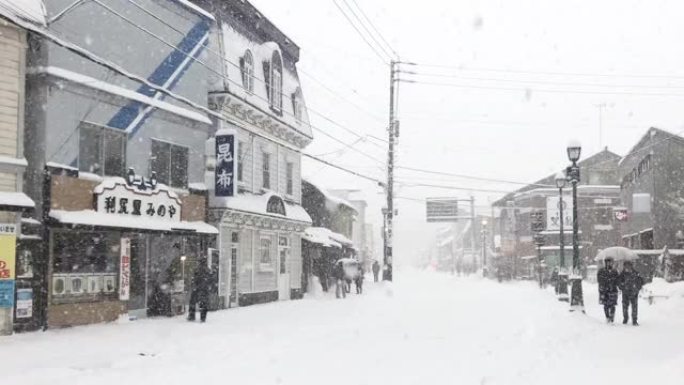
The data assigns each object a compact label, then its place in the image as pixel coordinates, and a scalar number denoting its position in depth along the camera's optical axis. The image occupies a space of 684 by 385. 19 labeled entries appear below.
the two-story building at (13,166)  14.70
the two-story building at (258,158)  23.88
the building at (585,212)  65.31
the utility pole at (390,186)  40.28
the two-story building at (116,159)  16.27
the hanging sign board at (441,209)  63.50
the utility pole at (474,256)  98.56
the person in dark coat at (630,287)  17.30
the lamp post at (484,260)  73.88
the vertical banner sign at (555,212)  56.91
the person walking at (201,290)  18.39
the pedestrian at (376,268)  48.81
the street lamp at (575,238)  21.94
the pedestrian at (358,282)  34.88
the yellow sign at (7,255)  14.68
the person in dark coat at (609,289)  18.02
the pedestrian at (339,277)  30.89
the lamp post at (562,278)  28.53
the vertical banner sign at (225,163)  22.14
